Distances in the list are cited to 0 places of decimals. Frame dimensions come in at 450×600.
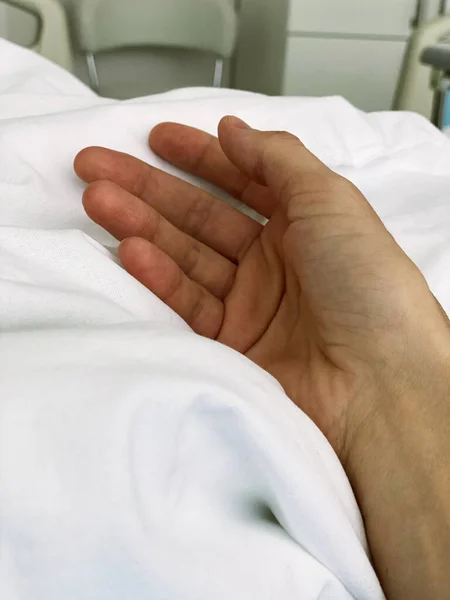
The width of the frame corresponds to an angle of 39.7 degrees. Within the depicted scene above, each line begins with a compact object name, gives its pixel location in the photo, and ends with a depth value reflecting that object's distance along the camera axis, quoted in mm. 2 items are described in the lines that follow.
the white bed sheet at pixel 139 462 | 244
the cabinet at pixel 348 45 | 1803
